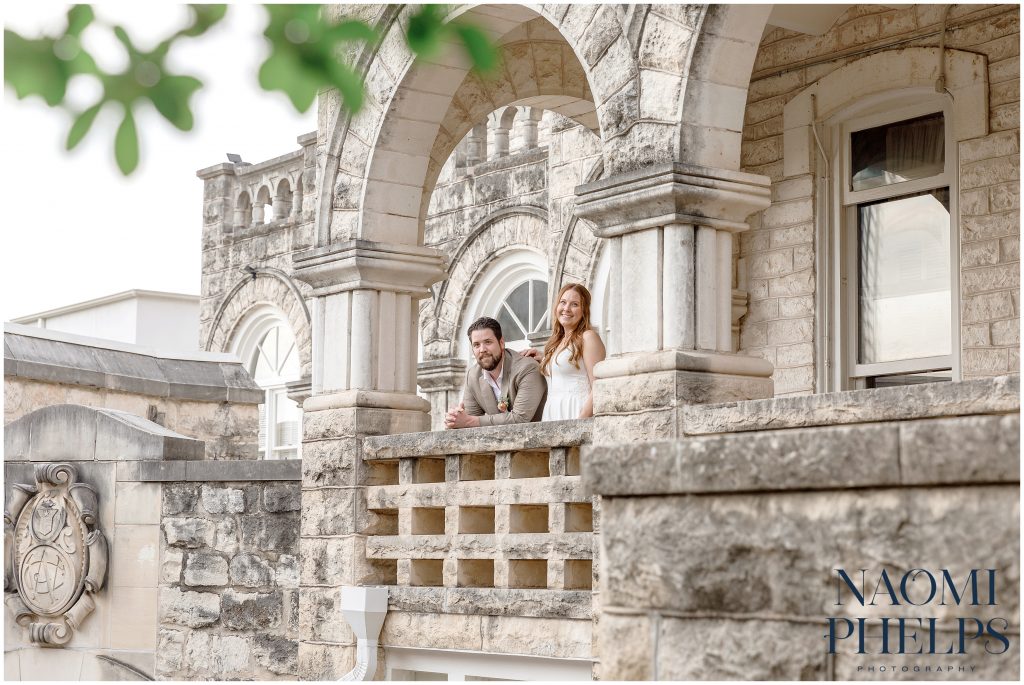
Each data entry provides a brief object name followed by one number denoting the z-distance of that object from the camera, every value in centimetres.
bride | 760
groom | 806
